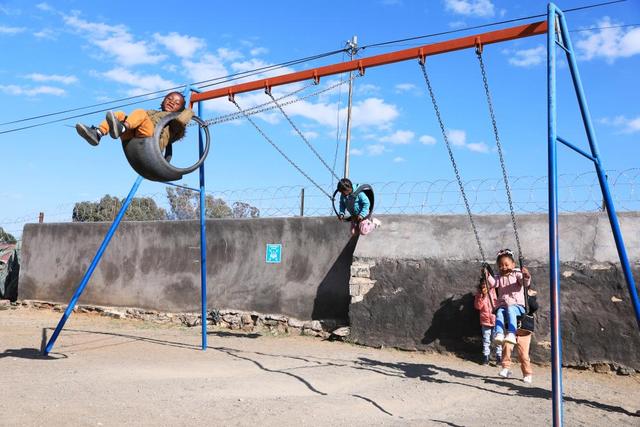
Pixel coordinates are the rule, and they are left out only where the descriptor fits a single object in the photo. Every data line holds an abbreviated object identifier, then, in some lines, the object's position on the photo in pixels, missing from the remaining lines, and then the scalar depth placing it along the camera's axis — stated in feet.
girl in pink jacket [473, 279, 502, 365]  25.02
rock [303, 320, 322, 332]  31.48
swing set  13.32
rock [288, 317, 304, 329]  32.30
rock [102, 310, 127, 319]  39.91
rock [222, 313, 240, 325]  34.76
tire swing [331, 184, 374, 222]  22.13
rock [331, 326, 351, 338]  29.71
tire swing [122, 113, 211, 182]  19.03
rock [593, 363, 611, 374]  23.11
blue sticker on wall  34.35
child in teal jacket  22.17
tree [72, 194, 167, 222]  79.29
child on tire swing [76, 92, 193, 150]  18.38
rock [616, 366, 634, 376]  22.70
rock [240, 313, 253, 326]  34.23
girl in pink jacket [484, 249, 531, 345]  19.73
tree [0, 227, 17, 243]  90.22
